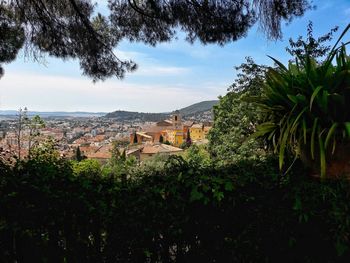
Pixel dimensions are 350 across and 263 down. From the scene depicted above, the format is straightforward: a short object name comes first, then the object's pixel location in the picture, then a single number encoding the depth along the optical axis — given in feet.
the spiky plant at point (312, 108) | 5.91
